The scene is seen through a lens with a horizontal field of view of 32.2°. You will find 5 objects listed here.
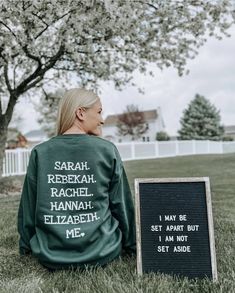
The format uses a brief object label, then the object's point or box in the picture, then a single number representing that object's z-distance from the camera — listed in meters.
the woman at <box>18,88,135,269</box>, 2.36
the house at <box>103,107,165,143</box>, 46.09
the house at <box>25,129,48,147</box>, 67.11
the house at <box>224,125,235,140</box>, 30.90
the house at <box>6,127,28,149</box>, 31.44
